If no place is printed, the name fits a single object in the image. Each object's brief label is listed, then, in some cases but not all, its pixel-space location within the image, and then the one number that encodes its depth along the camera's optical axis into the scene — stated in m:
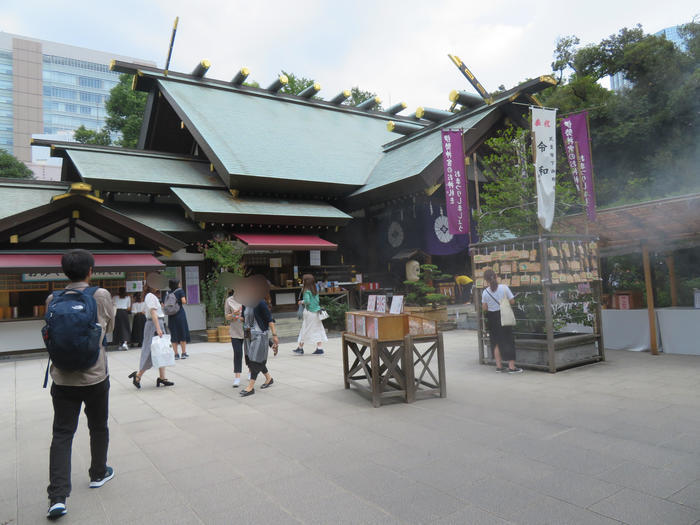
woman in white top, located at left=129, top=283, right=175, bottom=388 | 6.79
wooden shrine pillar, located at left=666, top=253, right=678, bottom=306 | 9.91
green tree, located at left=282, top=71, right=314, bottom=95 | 31.23
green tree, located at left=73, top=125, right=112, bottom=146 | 27.09
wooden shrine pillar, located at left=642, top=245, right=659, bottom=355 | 8.34
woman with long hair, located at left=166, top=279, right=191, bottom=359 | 10.09
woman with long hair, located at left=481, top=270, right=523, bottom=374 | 7.33
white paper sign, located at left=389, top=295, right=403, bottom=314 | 5.83
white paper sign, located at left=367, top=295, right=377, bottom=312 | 6.17
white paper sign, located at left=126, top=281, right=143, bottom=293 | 13.22
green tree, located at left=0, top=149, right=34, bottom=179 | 29.87
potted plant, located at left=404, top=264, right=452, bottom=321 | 13.28
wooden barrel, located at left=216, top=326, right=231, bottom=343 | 13.06
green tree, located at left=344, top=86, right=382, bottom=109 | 34.62
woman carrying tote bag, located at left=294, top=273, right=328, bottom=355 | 9.96
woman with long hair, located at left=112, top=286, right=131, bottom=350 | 12.26
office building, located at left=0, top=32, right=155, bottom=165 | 63.41
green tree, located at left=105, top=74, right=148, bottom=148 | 26.34
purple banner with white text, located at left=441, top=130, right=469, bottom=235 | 11.93
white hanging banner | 7.21
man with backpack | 3.15
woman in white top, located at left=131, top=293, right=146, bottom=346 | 12.65
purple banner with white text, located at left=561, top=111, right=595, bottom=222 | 8.95
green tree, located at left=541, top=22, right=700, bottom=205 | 18.62
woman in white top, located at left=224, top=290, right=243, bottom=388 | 6.84
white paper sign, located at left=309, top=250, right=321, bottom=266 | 16.75
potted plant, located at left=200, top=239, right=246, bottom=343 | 13.20
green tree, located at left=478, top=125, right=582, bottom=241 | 8.16
